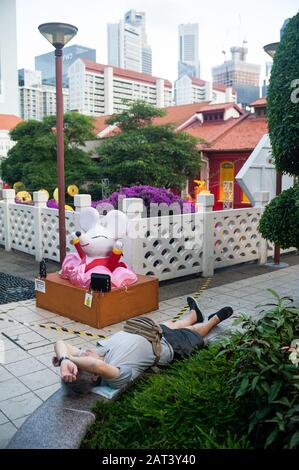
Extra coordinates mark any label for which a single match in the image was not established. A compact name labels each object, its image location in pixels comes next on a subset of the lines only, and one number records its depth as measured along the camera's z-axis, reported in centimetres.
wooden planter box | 544
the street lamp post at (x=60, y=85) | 681
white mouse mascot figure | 574
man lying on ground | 310
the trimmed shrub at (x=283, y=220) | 558
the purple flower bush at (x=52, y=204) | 994
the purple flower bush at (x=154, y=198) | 835
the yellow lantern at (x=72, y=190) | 1174
